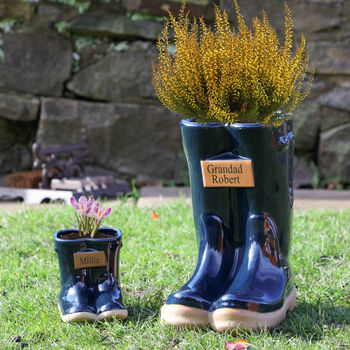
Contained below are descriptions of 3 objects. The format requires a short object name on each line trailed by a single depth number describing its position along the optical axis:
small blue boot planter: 1.84
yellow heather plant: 1.79
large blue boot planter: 1.80
